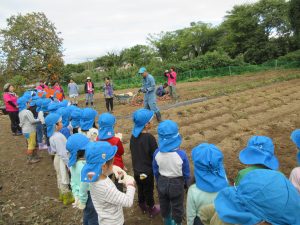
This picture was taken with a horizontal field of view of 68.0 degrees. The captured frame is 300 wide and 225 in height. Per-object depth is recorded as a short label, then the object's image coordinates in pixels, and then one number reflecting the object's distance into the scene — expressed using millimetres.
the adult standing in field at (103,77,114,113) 9676
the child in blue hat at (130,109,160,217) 2984
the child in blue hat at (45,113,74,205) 3609
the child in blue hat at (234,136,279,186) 2087
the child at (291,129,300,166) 2341
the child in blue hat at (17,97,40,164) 5186
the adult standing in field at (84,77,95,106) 11370
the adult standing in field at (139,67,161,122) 6780
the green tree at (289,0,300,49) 18592
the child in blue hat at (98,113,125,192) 3109
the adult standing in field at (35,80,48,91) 8888
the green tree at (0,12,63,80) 13499
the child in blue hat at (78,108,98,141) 3656
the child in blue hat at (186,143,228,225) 1960
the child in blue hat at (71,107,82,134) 4125
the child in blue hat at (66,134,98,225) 2501
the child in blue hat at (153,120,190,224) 2571
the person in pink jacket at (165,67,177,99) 11133
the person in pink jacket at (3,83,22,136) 7170
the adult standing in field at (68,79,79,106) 11550
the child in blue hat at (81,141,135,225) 2044
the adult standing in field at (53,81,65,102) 9477
